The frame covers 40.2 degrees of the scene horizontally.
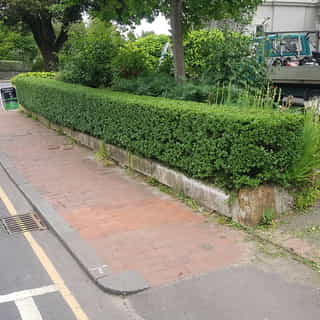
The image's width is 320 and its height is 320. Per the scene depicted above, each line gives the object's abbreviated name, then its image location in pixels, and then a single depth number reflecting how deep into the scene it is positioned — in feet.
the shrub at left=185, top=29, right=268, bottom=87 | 29.89
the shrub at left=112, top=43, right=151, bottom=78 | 39.06
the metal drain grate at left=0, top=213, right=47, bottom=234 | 19.49
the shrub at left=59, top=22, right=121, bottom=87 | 42.37
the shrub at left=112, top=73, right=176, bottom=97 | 31.17
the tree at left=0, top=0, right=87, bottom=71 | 84.79
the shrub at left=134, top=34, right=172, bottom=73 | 48.55
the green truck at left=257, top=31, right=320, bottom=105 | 32.53
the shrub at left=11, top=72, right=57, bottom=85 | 61.82
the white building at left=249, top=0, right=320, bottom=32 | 97.66
